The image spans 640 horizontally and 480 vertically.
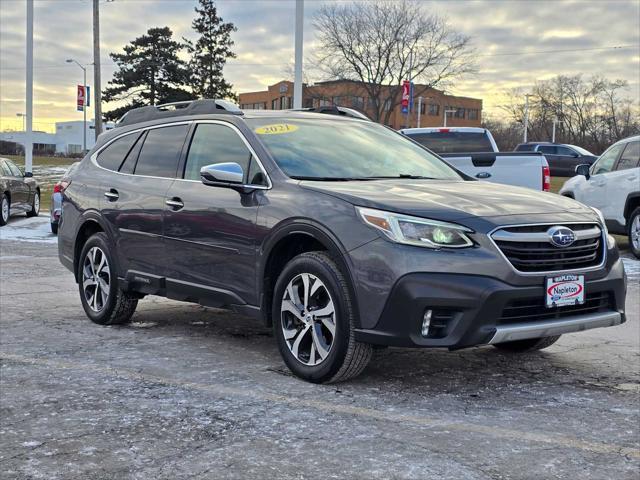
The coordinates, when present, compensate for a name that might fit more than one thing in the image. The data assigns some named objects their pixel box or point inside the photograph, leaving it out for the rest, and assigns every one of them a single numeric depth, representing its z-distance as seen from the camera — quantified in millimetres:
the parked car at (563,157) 34762
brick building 56844
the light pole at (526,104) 72812
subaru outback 4207
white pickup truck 11266
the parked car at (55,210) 14555
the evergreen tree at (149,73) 60719
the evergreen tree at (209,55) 63656
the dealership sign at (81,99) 37250
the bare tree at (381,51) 50219
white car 11695
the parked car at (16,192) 18094
